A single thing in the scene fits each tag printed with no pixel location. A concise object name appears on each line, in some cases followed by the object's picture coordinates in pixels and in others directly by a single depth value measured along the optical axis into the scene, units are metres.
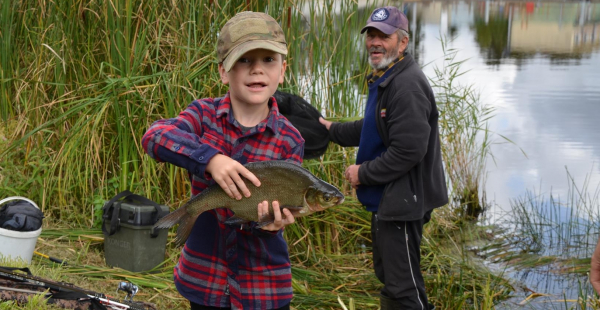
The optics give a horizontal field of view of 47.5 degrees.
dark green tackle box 4.22
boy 1.97
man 3.51
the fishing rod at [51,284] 2.76
